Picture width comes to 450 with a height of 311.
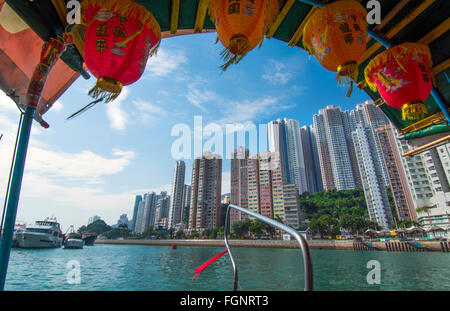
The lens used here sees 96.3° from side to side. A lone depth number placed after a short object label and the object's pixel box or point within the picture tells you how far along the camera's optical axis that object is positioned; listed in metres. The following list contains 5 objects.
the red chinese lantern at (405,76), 2.59
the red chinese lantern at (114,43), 2.03
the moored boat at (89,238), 53.88
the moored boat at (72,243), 37.16
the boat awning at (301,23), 2.66
